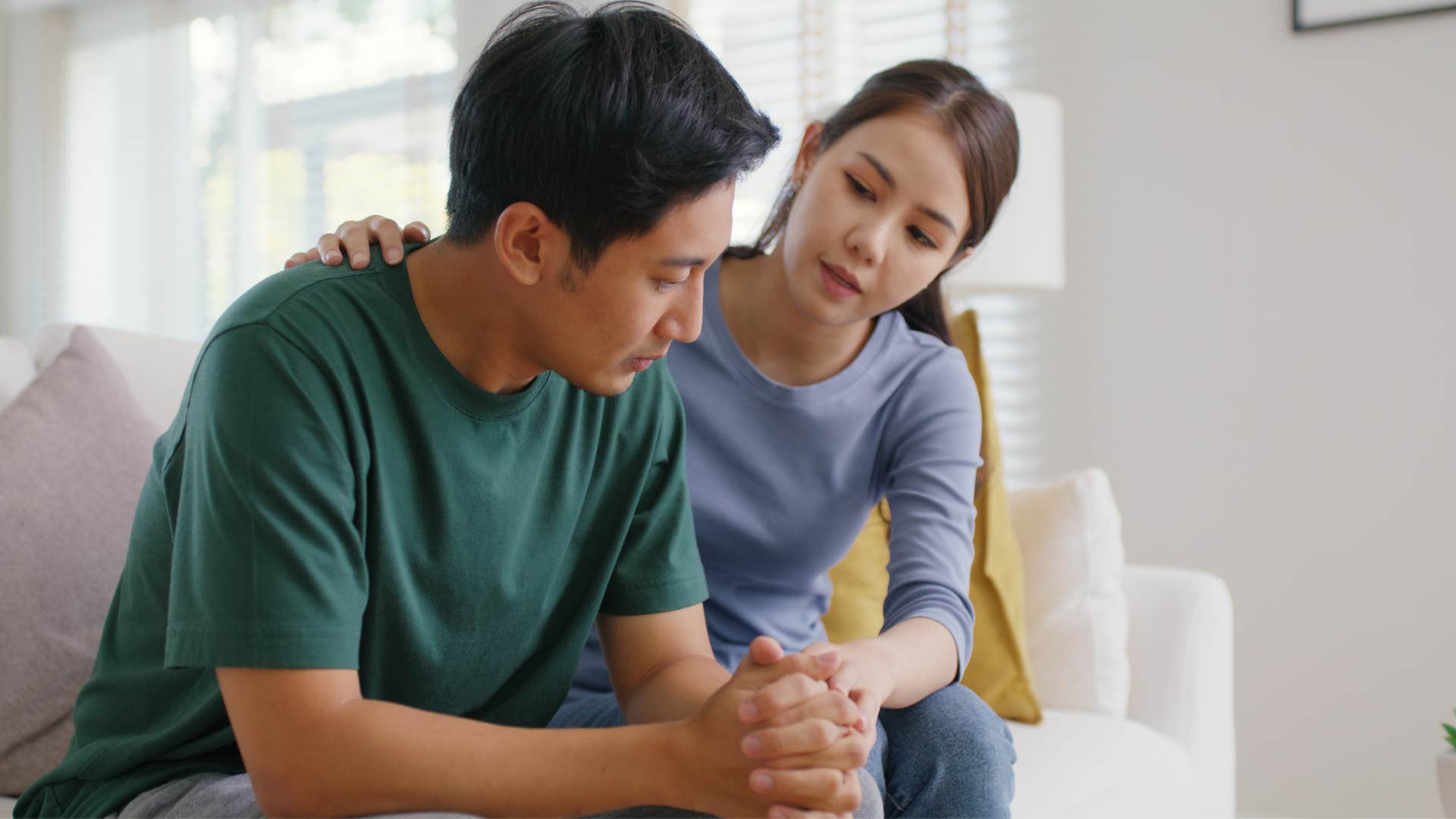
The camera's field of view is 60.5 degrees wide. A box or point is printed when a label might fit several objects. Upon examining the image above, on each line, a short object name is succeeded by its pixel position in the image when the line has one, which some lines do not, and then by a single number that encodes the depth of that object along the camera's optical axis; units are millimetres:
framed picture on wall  2332
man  860
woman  1331
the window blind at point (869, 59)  2801
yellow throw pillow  1725
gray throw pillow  1283
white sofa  1541
